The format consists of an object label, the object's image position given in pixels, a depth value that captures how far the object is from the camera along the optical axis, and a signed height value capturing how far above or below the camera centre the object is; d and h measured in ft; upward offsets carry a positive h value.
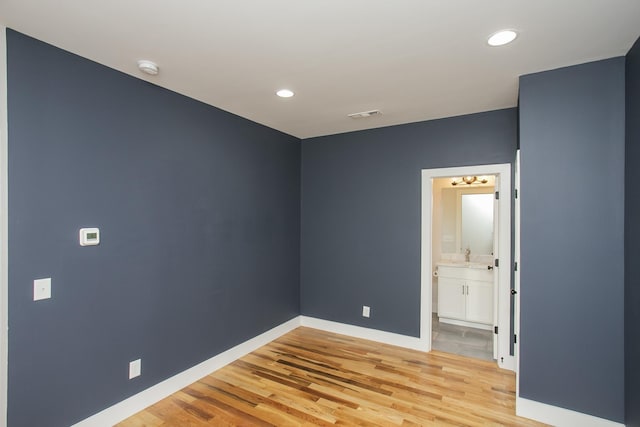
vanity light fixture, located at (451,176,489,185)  16.39 +1.96
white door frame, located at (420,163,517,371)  10.75 -1.13
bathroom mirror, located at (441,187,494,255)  16.42 -0.10
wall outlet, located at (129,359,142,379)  8.32 -4.01
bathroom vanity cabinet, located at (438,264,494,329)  14.75 -3.63
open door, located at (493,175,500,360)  11.16 -1.20
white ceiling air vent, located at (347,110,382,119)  11.36 +3.71
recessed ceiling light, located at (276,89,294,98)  9.43 +3.67
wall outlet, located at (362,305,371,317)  13.50 -3.93
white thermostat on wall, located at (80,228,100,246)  7.37 -0.51
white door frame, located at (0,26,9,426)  6.11 -0.40
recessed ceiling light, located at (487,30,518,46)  6.38 +3.69
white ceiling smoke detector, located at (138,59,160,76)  7.68 +3.59
